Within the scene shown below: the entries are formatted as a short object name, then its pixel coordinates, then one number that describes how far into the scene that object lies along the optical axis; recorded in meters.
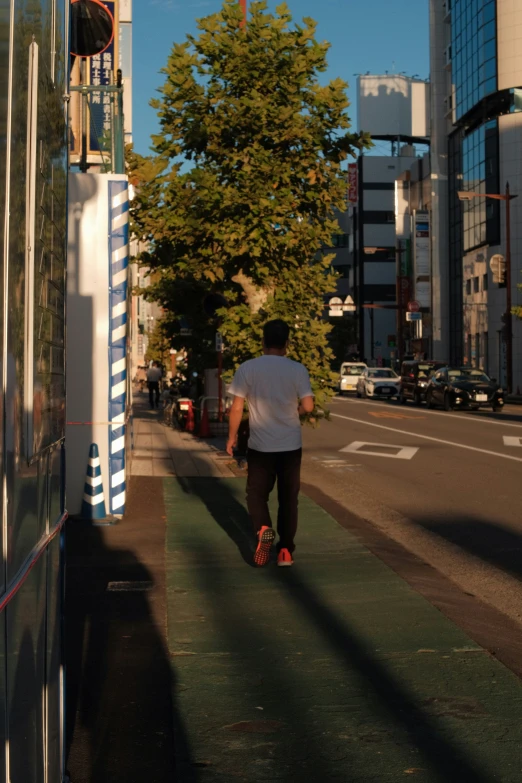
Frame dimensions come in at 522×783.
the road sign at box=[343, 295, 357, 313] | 131.88
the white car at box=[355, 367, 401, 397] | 55.59
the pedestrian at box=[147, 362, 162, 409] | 42.94
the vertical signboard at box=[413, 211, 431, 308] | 97.31
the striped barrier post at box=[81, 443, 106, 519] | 11.12
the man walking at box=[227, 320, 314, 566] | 8.03
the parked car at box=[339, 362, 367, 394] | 64.38
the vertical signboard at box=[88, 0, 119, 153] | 12.62
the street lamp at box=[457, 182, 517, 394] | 54.03
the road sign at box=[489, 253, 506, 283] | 61.22
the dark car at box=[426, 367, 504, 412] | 38.56
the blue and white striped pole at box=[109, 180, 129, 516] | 11.04
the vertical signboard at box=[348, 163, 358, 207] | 133.75
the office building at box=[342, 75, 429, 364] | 133.62
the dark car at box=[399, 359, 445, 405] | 44.66
